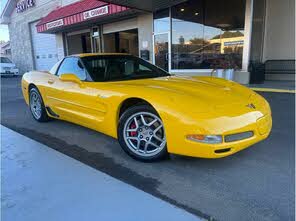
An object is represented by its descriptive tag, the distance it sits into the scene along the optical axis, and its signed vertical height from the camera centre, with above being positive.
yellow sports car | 2.28 -0.49
